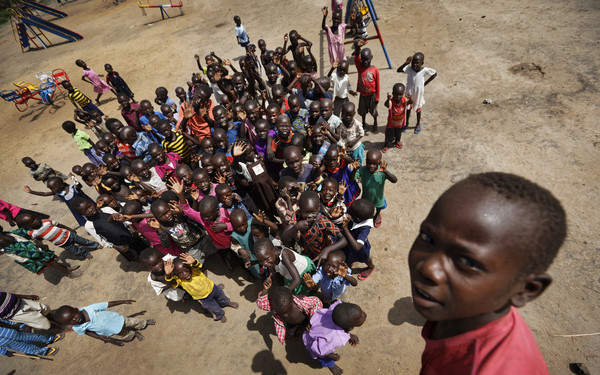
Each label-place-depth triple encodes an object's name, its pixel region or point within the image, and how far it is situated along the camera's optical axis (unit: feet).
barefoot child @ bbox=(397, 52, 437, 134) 16.97
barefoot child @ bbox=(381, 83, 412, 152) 16.44
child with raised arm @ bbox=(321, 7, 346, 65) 23.50
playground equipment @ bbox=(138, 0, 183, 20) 51.51
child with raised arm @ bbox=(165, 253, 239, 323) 10.67
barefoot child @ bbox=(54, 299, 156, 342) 10.23
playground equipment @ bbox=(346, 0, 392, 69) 24.61
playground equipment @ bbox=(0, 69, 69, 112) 35.86
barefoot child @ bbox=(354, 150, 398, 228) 11.93
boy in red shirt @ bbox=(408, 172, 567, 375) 2.88
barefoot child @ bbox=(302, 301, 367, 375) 8.13
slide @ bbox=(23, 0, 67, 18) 57.16
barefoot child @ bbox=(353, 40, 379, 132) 17.92
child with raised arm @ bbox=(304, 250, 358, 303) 9.36
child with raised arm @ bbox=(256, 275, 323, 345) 8.62
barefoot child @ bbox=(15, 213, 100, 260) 14.35
